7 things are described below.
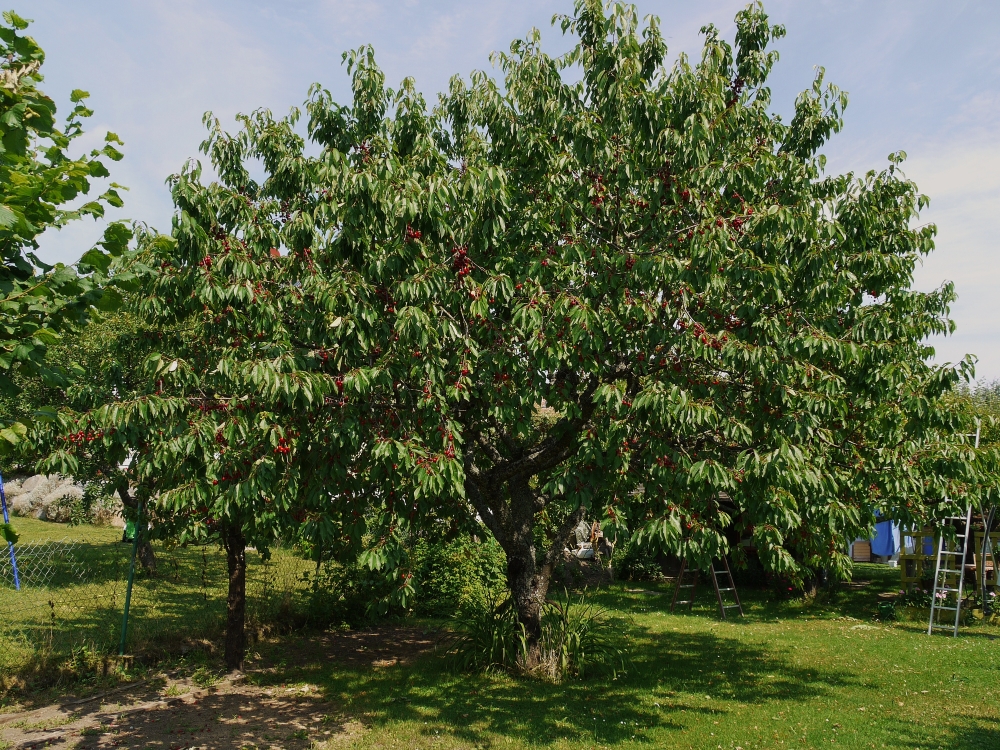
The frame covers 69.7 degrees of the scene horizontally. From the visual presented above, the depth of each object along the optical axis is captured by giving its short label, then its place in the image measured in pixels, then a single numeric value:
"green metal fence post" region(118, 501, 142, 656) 9.61
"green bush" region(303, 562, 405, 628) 13.24
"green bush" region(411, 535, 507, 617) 14.72
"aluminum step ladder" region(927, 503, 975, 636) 13.09
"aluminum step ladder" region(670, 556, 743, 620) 15.52
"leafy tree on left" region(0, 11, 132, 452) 3.50
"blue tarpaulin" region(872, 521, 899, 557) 26.08
